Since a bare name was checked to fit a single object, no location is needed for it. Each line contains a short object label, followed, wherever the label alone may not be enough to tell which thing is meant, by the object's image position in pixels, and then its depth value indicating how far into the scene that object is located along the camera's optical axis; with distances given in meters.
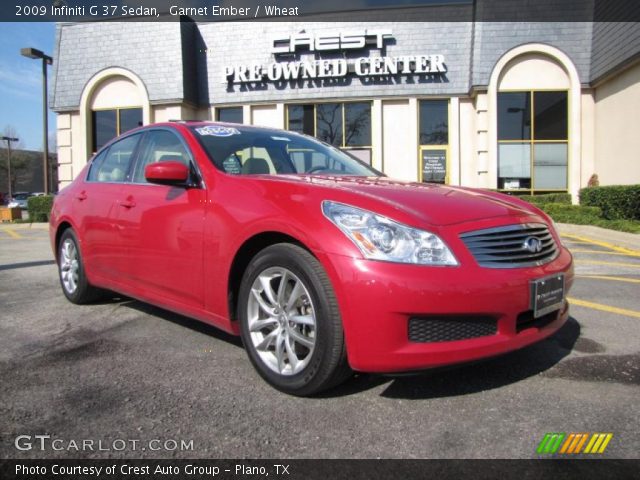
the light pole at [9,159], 47.34
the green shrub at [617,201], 11.37
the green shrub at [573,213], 12.05
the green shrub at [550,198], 14.39
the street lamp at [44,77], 17.89
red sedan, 2.29
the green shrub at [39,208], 17.27
